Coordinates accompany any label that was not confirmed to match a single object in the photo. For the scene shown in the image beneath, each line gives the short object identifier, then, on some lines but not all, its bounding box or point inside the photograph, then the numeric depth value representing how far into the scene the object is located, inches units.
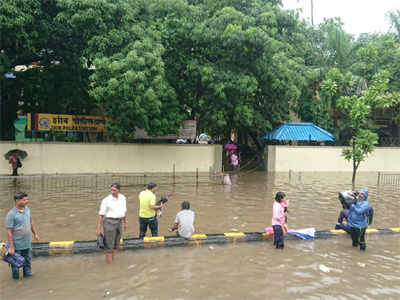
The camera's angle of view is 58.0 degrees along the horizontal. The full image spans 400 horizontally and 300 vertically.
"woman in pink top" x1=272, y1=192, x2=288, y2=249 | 322.0
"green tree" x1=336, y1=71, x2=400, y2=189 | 604.4
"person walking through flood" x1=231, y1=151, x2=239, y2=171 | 997.8
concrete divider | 288.8
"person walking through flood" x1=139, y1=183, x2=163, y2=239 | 319.0
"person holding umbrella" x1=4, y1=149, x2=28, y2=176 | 753.6
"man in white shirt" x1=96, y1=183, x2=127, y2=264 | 274.1
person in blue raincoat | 324.8
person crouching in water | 322.0
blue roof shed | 1030.4
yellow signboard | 818.8
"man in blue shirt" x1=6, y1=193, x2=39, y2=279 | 232.4
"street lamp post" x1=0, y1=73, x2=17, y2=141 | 889.5
